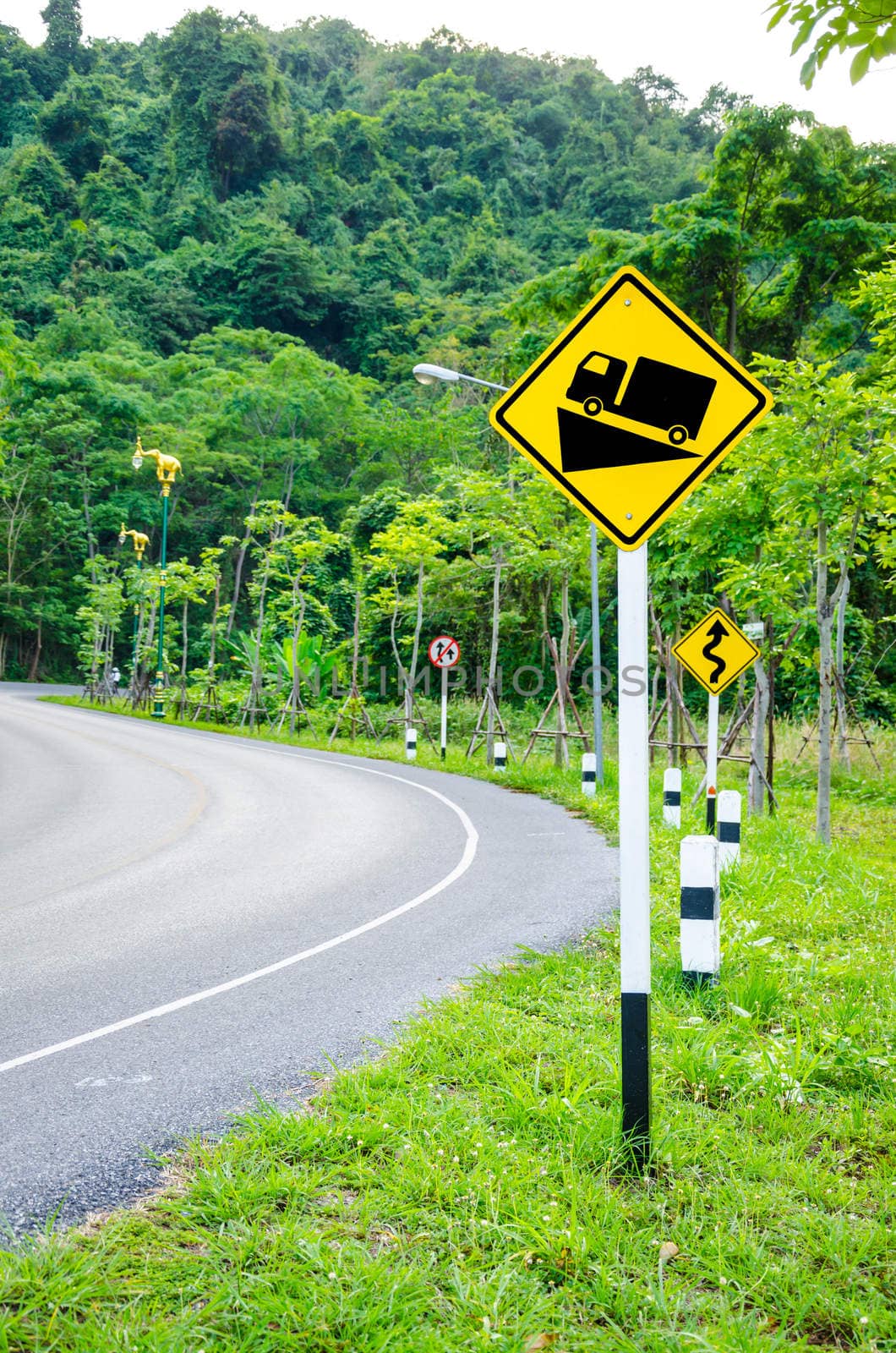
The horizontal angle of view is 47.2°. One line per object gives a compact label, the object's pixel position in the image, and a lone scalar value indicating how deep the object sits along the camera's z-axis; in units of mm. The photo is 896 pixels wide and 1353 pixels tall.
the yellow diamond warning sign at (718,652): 10617
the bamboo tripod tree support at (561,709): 20125
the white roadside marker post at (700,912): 5410
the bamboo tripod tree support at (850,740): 19672
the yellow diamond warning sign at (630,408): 3637
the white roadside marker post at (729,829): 8719
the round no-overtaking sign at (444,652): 21219
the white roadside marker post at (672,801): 11570
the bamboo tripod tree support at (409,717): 24766
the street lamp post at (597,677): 16766
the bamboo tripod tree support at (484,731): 20984
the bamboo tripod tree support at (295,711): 28438
